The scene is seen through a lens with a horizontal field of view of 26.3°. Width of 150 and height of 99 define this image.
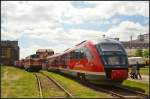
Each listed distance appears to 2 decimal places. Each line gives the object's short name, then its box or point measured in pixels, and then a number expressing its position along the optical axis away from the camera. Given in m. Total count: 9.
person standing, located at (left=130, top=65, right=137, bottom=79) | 31.03
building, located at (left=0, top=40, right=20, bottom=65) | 113.94
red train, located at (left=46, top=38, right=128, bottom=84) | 21.12
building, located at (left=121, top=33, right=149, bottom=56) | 155.40
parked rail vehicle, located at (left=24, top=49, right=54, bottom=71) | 51.22
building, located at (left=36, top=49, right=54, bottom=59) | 66.12
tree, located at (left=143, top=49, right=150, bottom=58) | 111.63
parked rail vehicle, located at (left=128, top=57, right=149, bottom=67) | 71.56
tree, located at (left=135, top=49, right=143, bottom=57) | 114.00
